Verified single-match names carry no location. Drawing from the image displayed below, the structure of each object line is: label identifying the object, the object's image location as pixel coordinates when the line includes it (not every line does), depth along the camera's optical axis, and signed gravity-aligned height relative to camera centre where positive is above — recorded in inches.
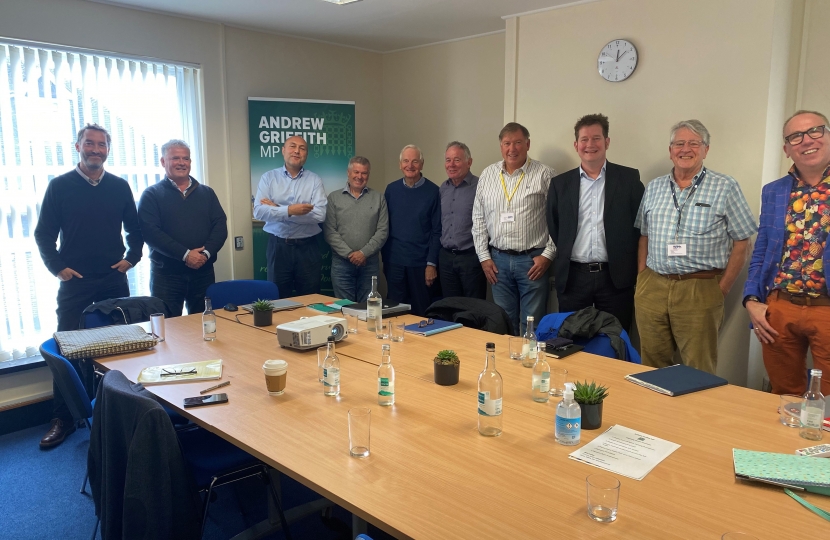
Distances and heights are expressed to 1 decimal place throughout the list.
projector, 110.0 -26.3
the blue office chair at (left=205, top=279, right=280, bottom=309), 163.6 -27.5
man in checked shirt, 138.1 -12.1
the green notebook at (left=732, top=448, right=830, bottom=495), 59.2 -29.0
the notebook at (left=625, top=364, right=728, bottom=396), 88.2 -28.8
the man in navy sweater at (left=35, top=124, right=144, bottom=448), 158.7 -11.1
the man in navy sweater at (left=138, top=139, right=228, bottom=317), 175.2 -11.7
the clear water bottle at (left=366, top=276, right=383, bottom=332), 125.4 -24.8
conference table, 54.9 -30.1
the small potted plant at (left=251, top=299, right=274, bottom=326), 131.0 -26.7
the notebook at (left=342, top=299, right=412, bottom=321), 134.6 -27.6
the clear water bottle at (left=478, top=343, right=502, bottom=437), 72.8 -25.7
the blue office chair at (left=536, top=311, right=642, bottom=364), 109.7 -28.3
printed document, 64.9 -29.8
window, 166.4 +16.9
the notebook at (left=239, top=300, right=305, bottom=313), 144.3 -27.8
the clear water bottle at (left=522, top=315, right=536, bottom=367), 102.0 -27.2
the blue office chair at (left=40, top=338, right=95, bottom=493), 100.3 -33.0
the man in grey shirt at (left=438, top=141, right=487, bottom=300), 194.2 -12.8
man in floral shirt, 119.3 -14.6
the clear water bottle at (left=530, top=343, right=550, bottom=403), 85.0 -26.7
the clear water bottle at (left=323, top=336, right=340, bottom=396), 86.9 -26.5
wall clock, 171.0 +39.4
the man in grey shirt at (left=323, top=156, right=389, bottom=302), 205.5 -10.9
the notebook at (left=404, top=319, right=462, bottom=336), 124.0 -28.8
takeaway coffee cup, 86.9 -26.7
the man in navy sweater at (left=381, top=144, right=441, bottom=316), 203.5 -12.8
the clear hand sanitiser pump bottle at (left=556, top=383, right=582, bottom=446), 70.0 -26.8
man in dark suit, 156.7 -9.3
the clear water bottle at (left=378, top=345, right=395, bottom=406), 82.1 -26.3
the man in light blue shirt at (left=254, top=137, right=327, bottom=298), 202.7 -9.8
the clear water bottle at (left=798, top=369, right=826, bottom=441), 71.7 -26.5
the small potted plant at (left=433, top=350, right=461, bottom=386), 91.6 -27.1
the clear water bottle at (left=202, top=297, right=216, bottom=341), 119.7 -26.9
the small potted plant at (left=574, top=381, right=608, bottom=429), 74.1 -26.3
